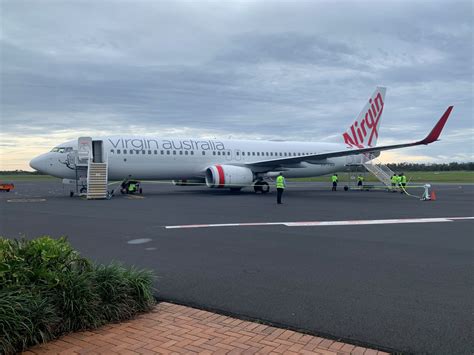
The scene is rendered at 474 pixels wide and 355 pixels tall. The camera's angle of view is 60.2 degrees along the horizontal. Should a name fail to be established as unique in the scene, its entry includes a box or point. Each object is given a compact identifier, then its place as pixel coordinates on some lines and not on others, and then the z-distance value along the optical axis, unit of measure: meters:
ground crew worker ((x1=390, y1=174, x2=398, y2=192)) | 27.40
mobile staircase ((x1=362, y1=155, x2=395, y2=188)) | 30.67
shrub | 3.53
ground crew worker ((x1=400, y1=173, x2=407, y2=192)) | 26.80
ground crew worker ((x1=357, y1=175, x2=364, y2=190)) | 33.32
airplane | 22.56
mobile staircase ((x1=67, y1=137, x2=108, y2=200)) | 21.30
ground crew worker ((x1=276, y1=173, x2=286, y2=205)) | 18.43
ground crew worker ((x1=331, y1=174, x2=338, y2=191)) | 31.57
